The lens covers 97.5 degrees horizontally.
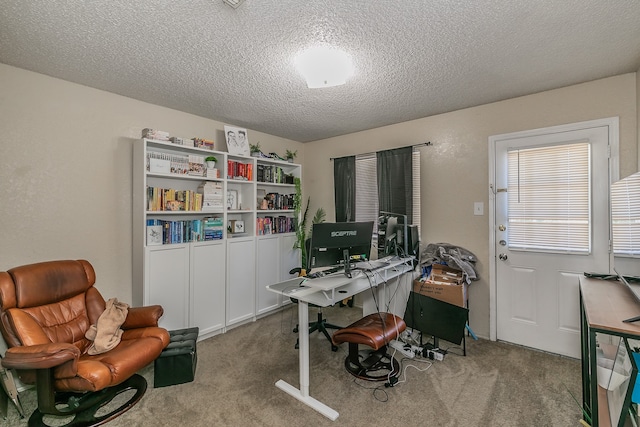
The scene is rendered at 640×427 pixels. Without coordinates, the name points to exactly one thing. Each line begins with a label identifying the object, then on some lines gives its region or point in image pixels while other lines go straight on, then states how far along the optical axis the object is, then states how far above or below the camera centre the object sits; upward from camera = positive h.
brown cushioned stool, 2.24 -1.02
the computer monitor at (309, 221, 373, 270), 2.29 -0.25
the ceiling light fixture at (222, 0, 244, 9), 1.48 +1.14
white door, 2.50 -0.13
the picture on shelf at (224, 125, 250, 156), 3.43 +0.93
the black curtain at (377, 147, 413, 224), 3.52 +0.43
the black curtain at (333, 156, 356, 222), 4.11 +0.40
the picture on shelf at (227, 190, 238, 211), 3.49 +0.19
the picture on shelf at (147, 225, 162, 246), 2.74 -0.19
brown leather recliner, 1.71 -0.85
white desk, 2.03 -0.61
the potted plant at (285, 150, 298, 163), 4.34 +0.92
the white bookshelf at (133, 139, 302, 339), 2.76 -0.44
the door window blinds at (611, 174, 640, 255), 1.57 -0.02
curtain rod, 3.41 +0.86
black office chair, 3.10 -1.26
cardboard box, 2.86 -0.81
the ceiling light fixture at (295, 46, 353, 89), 1.98 +1.07
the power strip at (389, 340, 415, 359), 2.64 -1.31
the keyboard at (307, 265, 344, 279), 2.40 -0.51
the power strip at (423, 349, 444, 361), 2.58 -1.30
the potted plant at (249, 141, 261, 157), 3.75 +0.87
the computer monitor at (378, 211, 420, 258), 2.95 -0.25
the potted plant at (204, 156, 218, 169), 3.28 +0.64
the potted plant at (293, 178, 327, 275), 4.17 -0.11
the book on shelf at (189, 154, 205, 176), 3.12 +0.56
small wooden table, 1.24 -0.50
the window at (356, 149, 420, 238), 3.91 +0.36
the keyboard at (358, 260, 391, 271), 2.55 -0.48
